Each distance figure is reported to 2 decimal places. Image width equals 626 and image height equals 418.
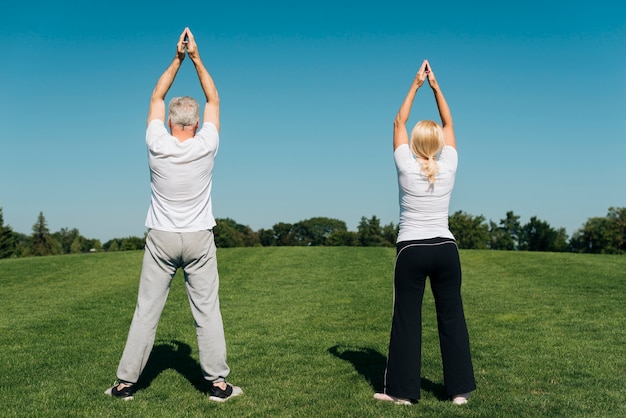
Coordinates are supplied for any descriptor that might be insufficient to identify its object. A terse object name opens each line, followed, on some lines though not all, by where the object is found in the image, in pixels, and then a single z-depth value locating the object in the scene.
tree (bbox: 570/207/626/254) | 98.19
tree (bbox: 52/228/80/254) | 153.15
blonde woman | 5.55
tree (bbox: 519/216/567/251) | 112.81
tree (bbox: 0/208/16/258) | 80.88
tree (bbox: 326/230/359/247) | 132.38
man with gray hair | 5.48
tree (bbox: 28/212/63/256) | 103.41
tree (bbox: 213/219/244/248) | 118.77
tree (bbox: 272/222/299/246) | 153.00
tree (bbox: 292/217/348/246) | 157.88
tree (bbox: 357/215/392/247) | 125.88
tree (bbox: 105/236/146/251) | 101.06
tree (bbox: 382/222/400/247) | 128.71
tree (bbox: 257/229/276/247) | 148.24
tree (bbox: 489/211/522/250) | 123.00
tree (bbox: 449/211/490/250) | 112.94
